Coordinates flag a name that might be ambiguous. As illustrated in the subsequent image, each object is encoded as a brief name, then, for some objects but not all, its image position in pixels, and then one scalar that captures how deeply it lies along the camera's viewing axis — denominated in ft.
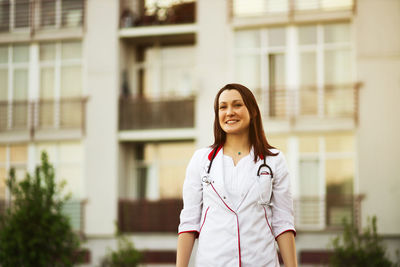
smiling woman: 11.07
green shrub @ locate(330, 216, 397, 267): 42.57
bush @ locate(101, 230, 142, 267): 49.19
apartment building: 63.00
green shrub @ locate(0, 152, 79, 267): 38.68
